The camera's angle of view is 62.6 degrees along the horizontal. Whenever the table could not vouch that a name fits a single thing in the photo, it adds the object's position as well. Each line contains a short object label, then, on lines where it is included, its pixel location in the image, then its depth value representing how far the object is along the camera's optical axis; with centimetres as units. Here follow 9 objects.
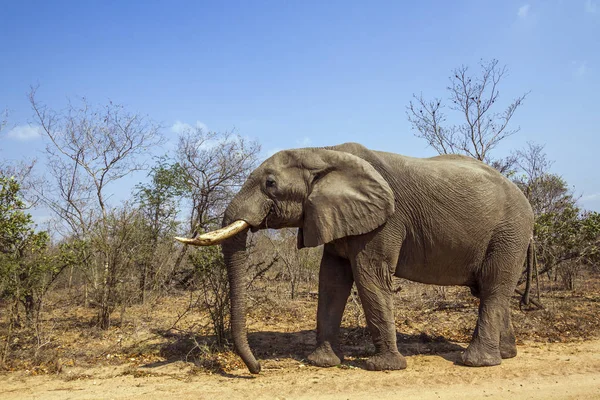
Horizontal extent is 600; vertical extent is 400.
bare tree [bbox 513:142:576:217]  1398
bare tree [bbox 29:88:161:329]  977
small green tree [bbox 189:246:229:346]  806
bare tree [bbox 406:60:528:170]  1664
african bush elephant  691
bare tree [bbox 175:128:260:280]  1656
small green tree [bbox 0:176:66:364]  747
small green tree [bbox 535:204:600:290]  1264
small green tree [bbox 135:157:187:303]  1209
